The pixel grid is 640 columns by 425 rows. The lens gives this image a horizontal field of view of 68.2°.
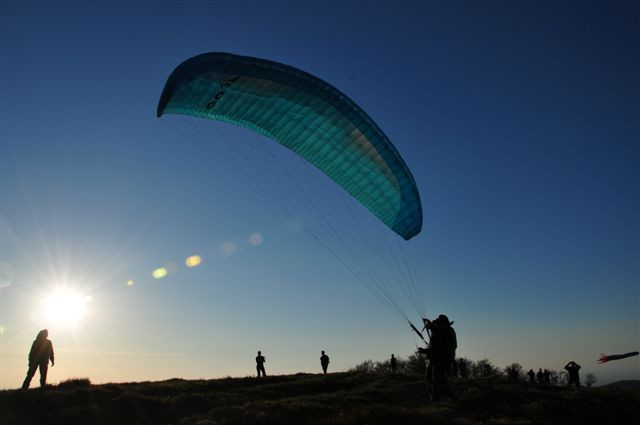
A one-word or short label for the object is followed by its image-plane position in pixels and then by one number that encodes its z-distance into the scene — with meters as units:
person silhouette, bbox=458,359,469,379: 28.30
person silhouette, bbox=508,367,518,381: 32.06
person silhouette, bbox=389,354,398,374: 31.11
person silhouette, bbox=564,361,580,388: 25.64
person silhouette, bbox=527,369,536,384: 35.67
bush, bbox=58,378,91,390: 15.66
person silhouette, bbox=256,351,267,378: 26.35
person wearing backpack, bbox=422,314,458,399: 12.68
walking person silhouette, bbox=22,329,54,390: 15.34
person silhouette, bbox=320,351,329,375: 28.54
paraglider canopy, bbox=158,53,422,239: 14.39
